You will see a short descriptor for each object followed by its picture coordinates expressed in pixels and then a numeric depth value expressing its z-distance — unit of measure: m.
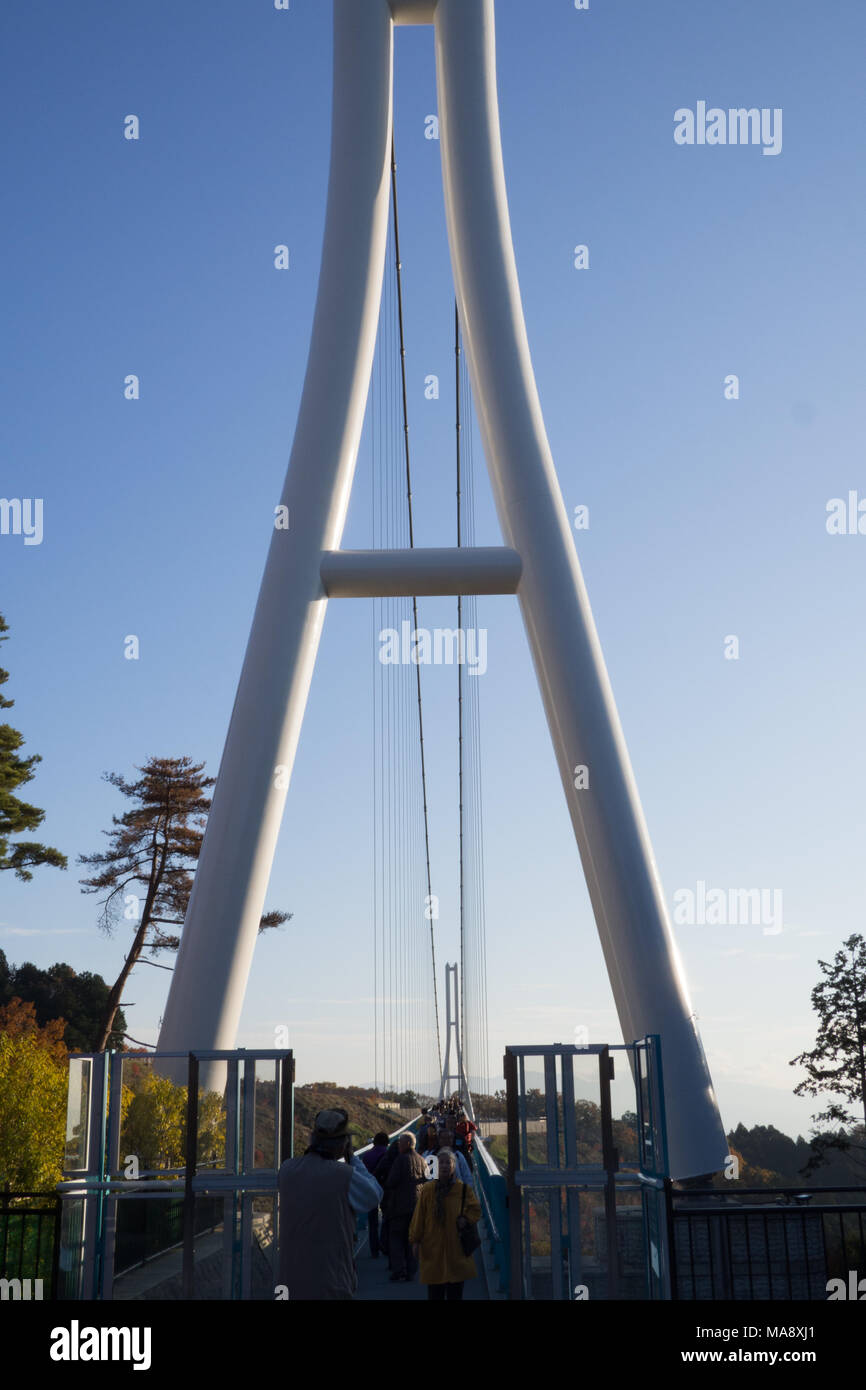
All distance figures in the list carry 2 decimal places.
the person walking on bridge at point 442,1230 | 6.31
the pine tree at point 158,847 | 25.75
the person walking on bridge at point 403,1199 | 8.84
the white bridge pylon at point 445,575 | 9.91
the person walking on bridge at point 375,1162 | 10.60
